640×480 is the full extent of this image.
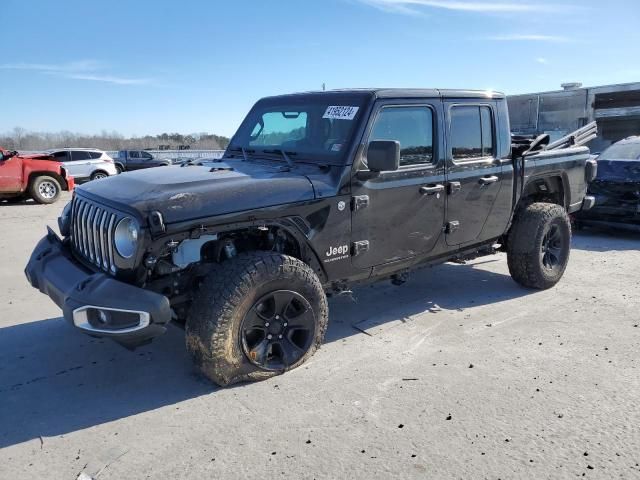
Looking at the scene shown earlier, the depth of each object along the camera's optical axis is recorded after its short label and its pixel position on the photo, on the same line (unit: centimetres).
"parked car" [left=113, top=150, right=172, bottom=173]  2725
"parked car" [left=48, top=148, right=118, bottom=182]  2003
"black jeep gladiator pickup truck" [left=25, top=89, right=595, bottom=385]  312
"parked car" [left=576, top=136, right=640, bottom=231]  816
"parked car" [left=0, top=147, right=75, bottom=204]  1334
